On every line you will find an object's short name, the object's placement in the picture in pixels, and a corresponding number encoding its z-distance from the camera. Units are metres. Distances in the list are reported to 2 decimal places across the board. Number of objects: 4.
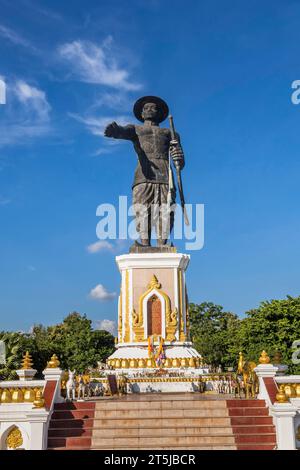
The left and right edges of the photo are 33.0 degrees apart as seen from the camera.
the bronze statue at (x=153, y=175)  19.53
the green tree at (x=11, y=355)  22.09
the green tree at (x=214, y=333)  37.16
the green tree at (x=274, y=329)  27.25
